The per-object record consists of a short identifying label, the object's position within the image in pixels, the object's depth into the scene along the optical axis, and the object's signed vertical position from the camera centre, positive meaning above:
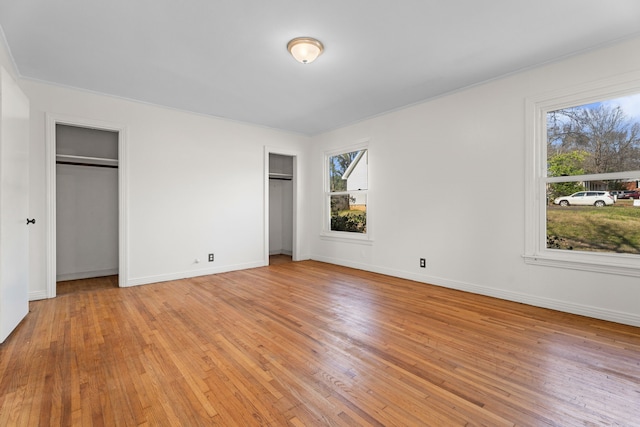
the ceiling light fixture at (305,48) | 2.68 +1.56
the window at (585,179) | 2.80 +0.35
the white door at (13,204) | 2.39 +0.11
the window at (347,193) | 5.28 +0.41
